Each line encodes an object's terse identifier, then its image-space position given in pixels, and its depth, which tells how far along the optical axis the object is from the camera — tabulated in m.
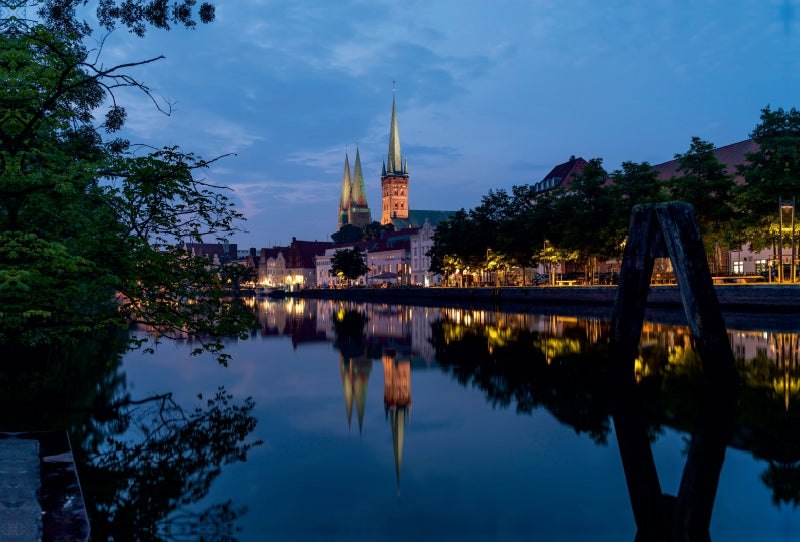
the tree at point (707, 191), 46.97
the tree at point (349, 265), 152.38
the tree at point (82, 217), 8.98
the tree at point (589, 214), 60.12
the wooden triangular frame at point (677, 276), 14.87
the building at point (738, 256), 60.28
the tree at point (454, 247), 89.25
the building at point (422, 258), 139.25
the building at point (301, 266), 194.88
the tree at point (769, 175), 41.06
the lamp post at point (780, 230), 37.44
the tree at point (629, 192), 53.72
